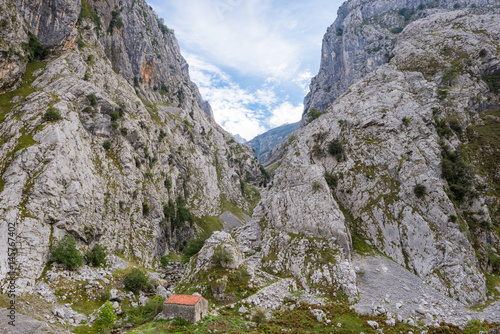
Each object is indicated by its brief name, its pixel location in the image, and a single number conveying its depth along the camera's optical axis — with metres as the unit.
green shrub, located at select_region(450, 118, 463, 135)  68.17
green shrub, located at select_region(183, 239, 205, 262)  73.84
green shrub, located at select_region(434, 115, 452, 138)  65.00
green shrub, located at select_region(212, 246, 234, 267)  45.19
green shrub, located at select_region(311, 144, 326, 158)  73.98
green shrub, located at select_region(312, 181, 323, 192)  60.47
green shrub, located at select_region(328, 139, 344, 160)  71.00
